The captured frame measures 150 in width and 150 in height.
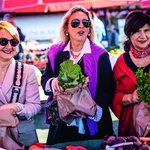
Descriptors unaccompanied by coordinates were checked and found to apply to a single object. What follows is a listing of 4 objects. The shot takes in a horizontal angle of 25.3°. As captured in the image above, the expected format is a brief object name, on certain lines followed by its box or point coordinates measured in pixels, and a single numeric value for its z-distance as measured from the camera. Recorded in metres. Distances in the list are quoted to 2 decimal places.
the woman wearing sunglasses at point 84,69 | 2.89
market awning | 11.67
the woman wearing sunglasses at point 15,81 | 2.77
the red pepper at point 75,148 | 2.42
